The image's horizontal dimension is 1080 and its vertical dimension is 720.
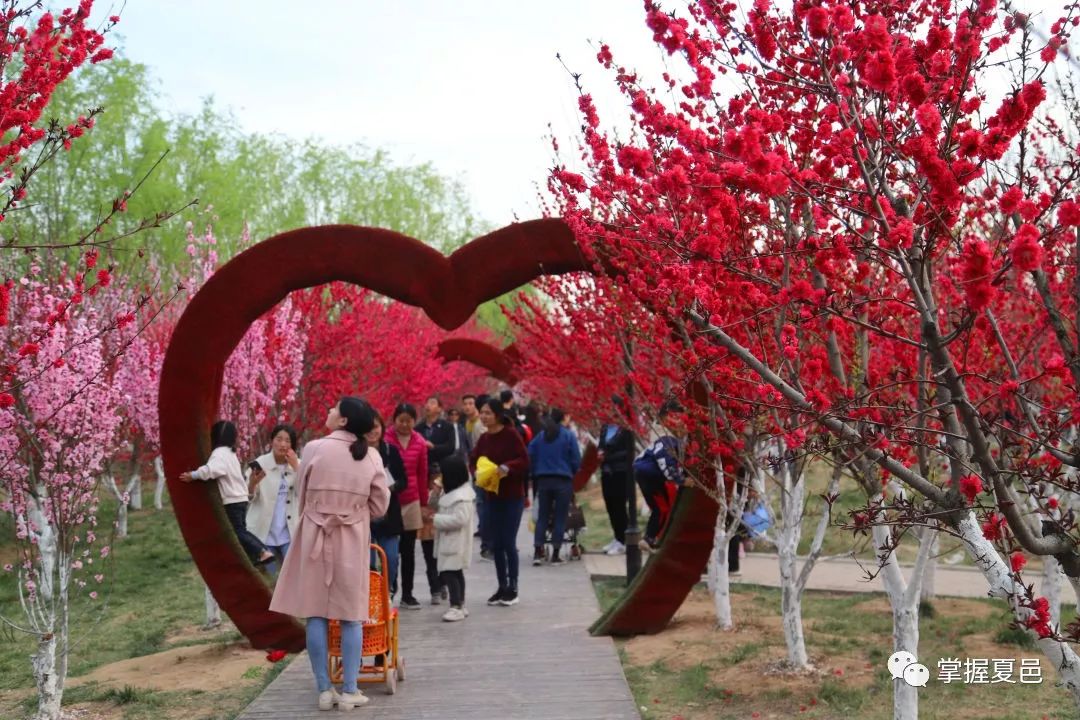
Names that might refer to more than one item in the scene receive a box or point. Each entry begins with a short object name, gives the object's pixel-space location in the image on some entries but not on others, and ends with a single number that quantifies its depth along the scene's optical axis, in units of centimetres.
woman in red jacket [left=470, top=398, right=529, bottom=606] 922
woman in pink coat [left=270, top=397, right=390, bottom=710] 618
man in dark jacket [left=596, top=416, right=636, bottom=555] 1221
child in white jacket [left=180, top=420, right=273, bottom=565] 820
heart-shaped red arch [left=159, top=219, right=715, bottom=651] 786
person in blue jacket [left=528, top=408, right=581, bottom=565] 1188
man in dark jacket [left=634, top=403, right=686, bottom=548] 905
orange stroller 657
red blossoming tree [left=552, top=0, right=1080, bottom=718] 302
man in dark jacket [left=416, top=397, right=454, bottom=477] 1085
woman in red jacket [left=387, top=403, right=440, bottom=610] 910
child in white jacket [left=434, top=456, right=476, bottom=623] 877
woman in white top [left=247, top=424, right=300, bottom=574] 845
